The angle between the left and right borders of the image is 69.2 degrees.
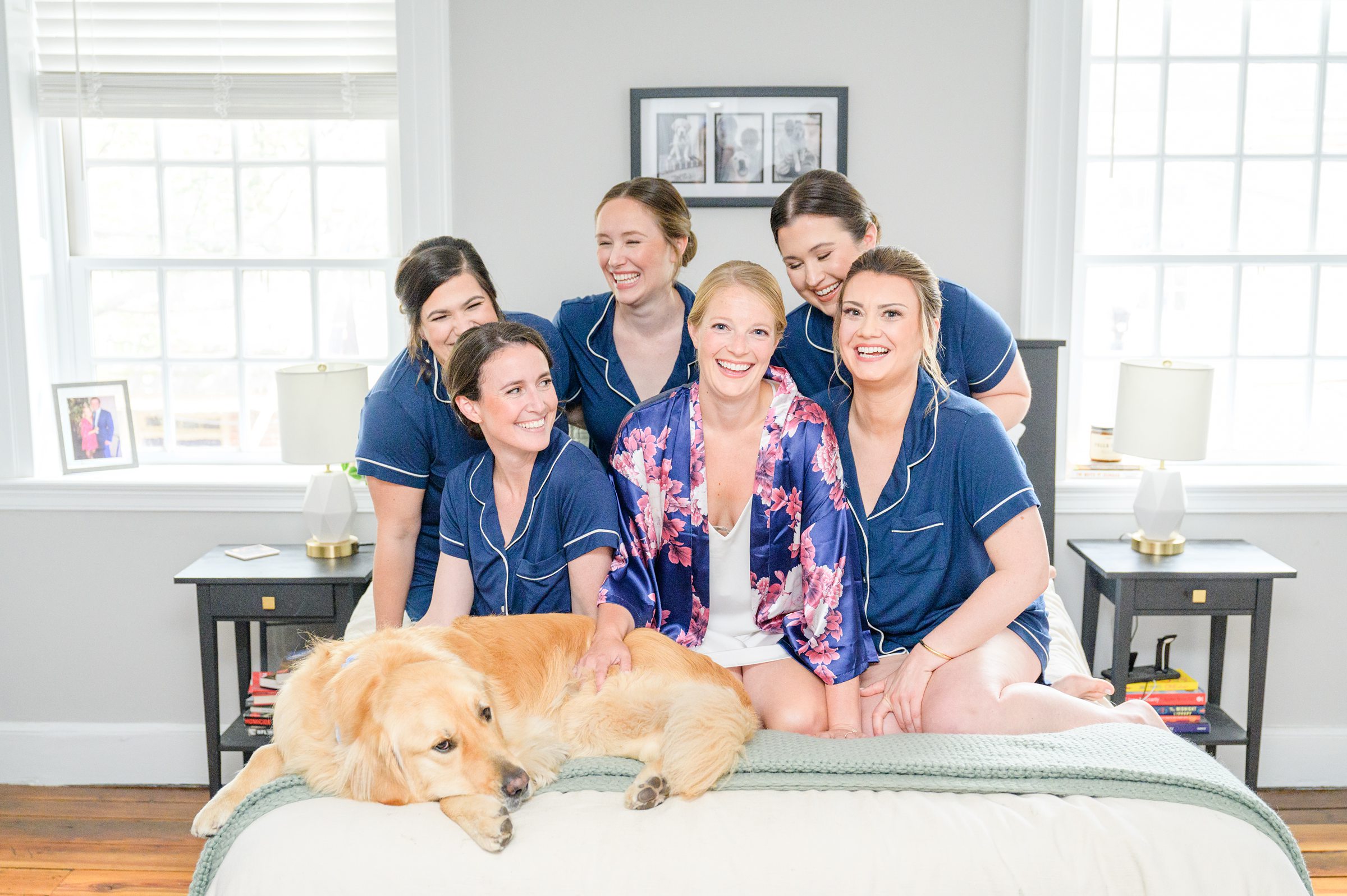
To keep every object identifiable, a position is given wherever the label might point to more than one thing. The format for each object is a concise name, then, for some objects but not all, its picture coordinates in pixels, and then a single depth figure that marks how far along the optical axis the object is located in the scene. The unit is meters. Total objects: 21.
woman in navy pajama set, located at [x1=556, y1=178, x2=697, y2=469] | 2.38
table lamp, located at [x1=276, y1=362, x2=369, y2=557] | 2.88
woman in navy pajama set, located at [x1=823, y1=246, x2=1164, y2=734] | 1.86
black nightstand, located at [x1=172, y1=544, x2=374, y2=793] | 2.77
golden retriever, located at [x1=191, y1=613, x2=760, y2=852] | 1.42
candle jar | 3.26
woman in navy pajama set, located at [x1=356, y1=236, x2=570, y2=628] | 2.23
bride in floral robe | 1.90
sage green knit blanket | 1.47
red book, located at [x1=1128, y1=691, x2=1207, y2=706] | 2.78
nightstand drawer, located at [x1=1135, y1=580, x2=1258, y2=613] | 2.76
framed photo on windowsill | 3.21
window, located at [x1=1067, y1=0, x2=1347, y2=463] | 3.25
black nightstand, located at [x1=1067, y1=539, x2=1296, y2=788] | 2.74
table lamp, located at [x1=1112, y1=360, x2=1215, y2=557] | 2.84
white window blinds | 3.17
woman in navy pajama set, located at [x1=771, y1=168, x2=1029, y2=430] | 2.24
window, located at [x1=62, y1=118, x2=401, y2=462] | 3.37
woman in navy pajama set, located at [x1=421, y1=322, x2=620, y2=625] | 2.01
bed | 1.36
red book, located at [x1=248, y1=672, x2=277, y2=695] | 2.79
